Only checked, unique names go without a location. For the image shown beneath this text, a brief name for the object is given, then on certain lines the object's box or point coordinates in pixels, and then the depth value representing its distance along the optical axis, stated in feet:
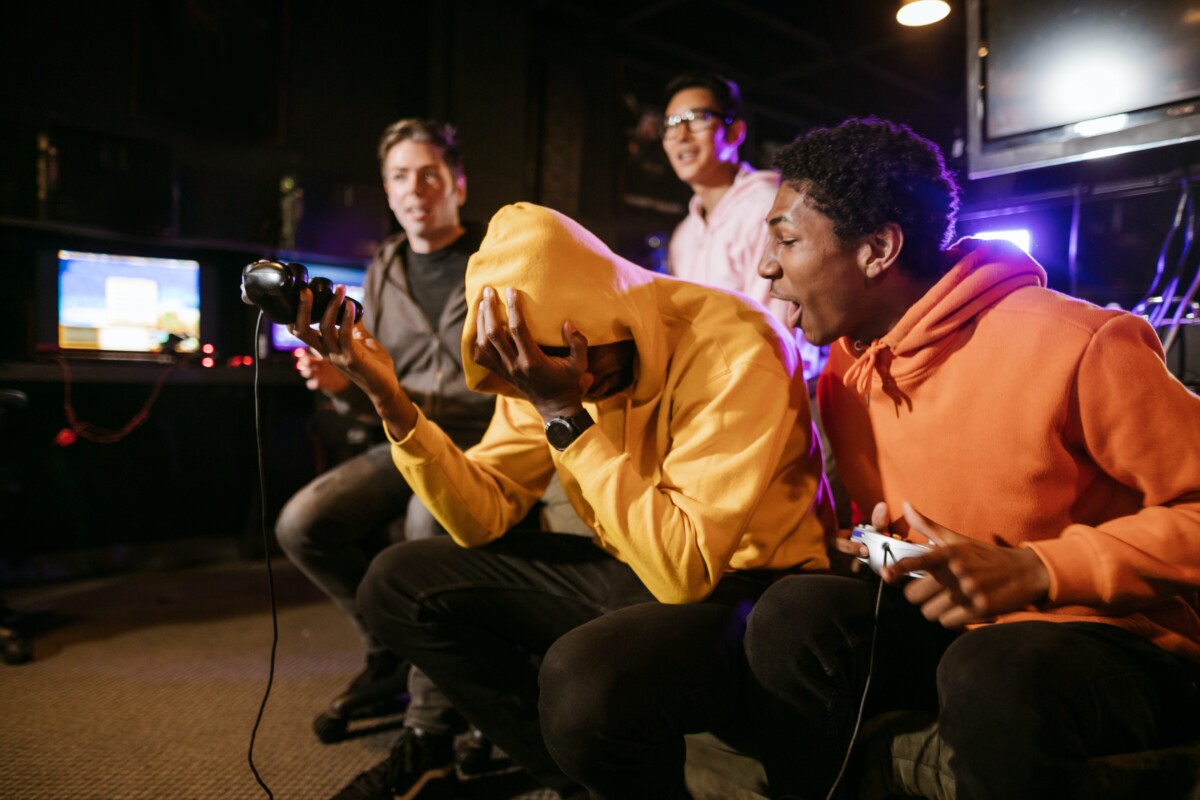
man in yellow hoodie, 3.36
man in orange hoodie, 2.72
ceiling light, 8.77
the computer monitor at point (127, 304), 9.96
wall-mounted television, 6.33
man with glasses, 7.12
